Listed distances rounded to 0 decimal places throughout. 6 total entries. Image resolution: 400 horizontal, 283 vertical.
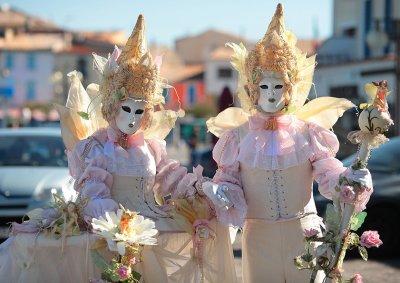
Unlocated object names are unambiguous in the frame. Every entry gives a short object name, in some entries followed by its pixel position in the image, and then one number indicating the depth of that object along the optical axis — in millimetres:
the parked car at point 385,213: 19479
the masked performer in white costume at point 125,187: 10924
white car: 18583
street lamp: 39131
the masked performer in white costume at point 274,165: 10881
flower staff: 10086
